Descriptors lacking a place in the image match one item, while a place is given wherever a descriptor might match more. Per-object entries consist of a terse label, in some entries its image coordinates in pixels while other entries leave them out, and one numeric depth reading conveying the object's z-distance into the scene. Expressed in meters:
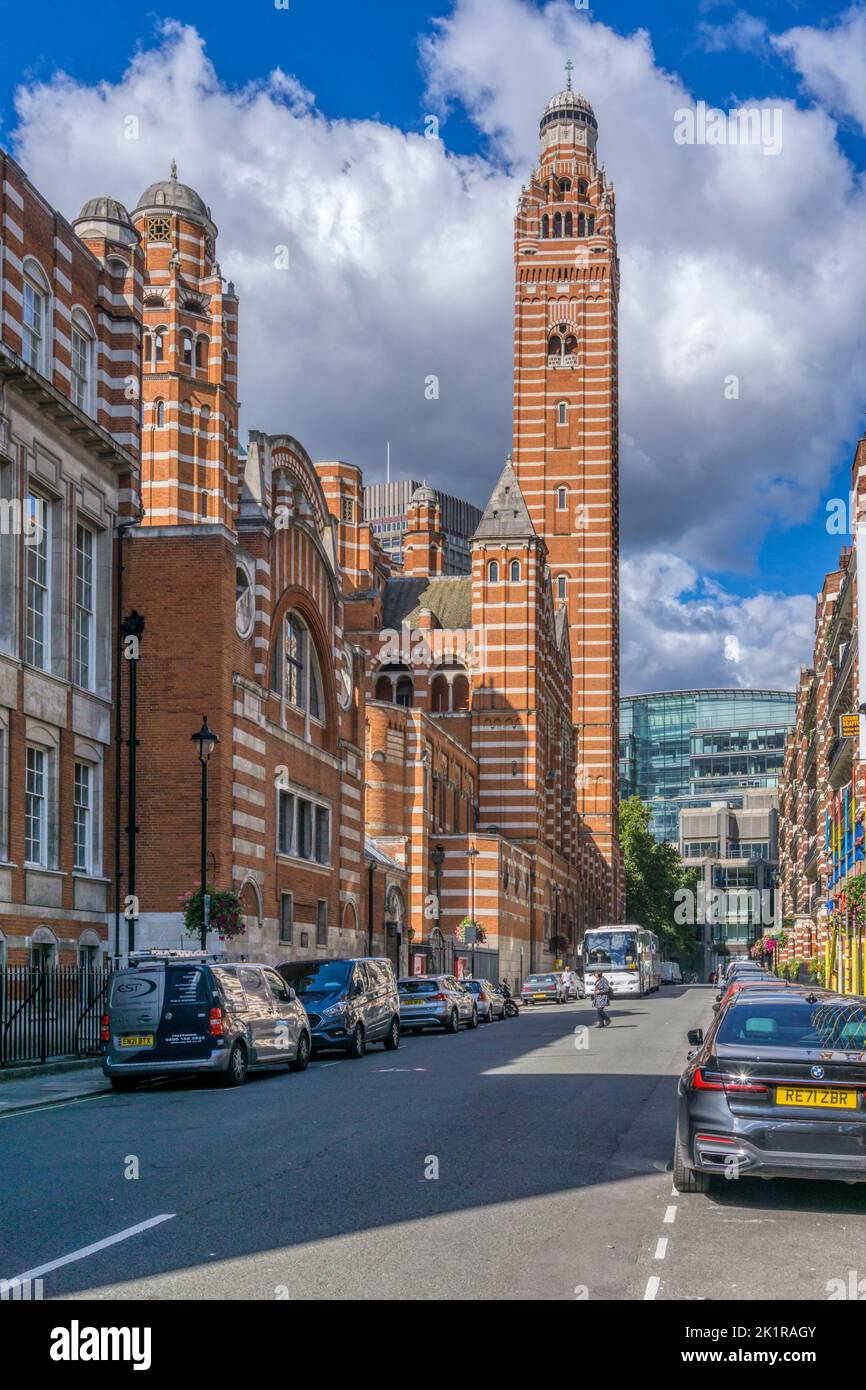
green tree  134.00
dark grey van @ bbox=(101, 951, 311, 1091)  20.12
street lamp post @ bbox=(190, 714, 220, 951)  28.30
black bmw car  10.02
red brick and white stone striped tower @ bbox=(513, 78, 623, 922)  106.25
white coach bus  65.49
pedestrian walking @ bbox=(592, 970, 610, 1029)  36.44
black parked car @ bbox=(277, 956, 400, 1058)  25.84
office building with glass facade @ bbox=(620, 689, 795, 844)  190.62
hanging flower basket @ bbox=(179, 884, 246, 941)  31.34
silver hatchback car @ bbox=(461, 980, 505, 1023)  42.20
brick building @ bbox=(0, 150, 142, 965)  29.08
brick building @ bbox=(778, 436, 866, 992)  50.81
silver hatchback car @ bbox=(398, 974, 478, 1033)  35.81
